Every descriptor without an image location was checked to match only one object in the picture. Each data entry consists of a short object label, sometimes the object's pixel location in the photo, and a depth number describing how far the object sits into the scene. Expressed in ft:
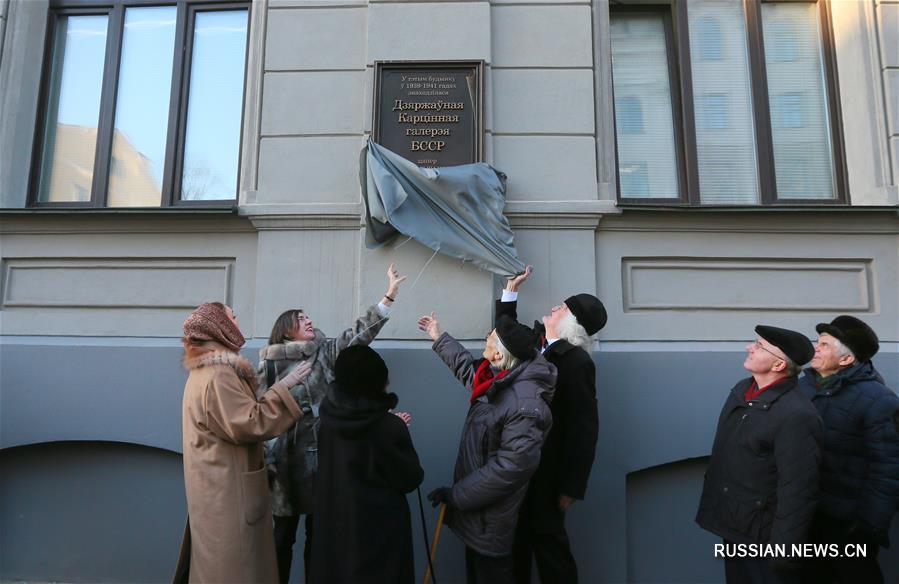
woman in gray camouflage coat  10.66
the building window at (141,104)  15.58
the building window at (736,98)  15.25
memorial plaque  13.84
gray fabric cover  12.98
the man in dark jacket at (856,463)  10.13
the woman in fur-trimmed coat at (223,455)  8.71
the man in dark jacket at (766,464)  8.29
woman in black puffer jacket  8.82
